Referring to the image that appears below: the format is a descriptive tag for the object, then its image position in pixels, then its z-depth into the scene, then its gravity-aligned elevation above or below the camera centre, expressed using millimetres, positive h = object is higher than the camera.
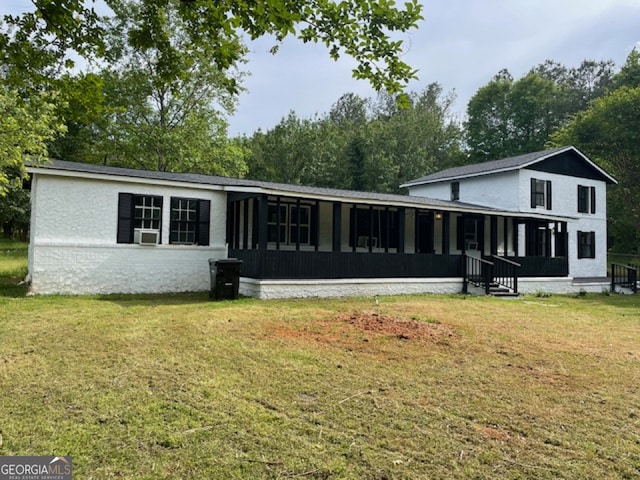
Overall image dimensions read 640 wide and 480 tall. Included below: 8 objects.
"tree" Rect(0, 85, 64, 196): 9617 +2812
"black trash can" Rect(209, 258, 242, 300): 10875 -593
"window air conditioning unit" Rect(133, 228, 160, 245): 12011 +532
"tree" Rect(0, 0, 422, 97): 3359 +2002
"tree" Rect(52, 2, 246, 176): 26156 +8692
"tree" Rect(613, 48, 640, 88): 30067 +14234
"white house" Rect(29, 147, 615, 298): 11297 +560
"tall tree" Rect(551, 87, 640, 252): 22656 +7239
